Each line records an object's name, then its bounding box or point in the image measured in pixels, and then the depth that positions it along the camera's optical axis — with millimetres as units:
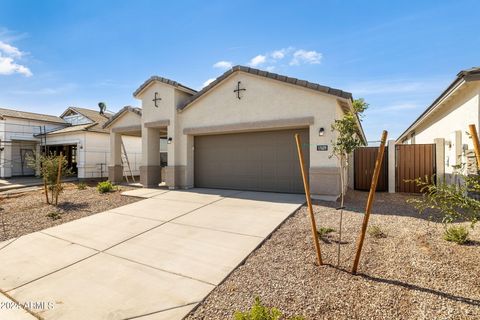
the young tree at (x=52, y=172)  8953
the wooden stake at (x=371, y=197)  3379
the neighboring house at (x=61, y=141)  18328
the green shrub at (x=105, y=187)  10828
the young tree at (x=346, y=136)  3825
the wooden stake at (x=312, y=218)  3801
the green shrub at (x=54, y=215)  7176
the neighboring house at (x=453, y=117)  6973
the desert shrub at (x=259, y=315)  2385
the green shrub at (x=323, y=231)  5077
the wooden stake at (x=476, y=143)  2516
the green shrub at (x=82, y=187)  12469
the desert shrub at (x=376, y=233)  5004
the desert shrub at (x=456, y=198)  2447
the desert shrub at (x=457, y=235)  4391
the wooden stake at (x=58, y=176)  8859
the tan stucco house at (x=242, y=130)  8867
